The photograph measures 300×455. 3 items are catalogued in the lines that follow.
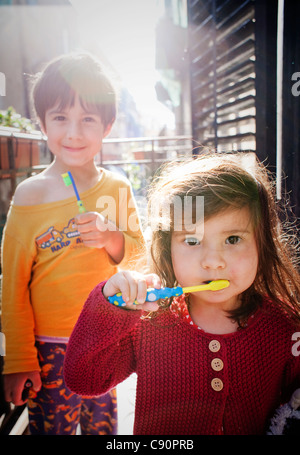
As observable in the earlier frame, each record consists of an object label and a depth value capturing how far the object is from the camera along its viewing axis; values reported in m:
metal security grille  1.12
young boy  0.82
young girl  0.62
